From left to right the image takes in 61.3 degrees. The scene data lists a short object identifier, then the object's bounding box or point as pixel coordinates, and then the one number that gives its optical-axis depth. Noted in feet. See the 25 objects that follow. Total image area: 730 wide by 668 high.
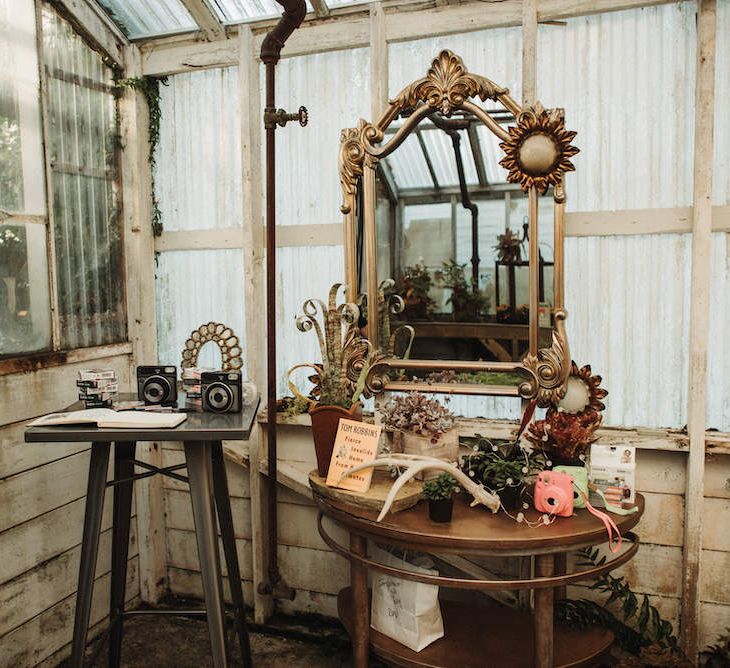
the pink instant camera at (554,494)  5.64
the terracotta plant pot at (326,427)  6.68
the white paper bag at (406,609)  6.01
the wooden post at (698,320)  6.59
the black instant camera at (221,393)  6.45
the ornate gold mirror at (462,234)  6.88
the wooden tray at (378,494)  5.90
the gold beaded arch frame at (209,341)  8.10
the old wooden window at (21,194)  7.07
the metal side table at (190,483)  5.61
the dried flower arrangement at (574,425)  6.12
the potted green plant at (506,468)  5.86
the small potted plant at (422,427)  6.35
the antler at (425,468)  5.68
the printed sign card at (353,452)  6.12
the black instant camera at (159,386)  6.77
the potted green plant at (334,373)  6.74
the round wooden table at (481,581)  5.34
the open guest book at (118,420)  5.72
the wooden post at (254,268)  8.36
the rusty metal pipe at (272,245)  7.15
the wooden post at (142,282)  8.92
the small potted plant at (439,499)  5.59
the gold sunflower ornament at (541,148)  6.69
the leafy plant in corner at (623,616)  6.65
